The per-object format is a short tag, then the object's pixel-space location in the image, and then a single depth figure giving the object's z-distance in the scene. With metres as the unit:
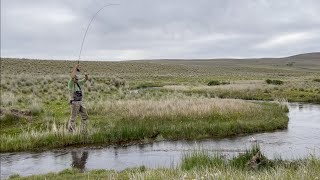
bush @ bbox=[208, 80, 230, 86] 61.84
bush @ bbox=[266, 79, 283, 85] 58.83
